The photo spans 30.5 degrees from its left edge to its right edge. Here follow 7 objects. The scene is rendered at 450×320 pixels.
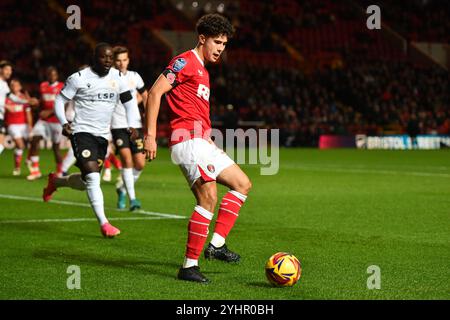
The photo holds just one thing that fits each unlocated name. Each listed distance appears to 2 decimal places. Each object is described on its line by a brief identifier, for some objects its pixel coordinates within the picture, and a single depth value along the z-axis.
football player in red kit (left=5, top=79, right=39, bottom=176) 17.84
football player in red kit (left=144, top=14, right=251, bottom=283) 6.53
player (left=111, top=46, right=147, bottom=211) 11.58
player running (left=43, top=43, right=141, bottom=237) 9.20
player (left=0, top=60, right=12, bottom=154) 15.98
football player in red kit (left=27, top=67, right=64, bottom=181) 17.02
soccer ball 6.13
